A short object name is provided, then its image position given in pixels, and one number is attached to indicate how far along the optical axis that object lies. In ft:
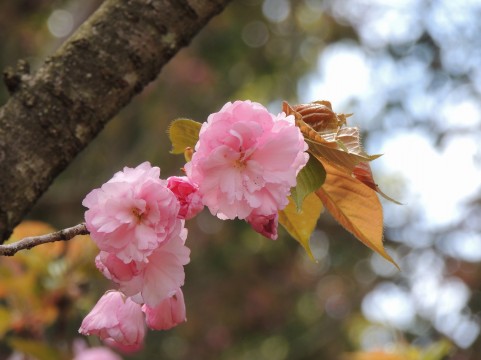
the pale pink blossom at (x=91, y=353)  8.04
